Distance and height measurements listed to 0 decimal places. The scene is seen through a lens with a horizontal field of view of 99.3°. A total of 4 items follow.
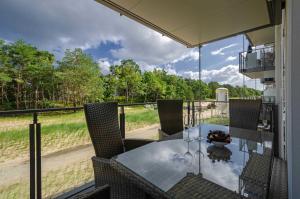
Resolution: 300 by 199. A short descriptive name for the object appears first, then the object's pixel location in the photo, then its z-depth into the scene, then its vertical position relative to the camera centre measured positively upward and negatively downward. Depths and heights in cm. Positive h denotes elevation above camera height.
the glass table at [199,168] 60 -43
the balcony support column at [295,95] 60 +1
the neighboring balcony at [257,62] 533 +161
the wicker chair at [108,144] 91 -44
